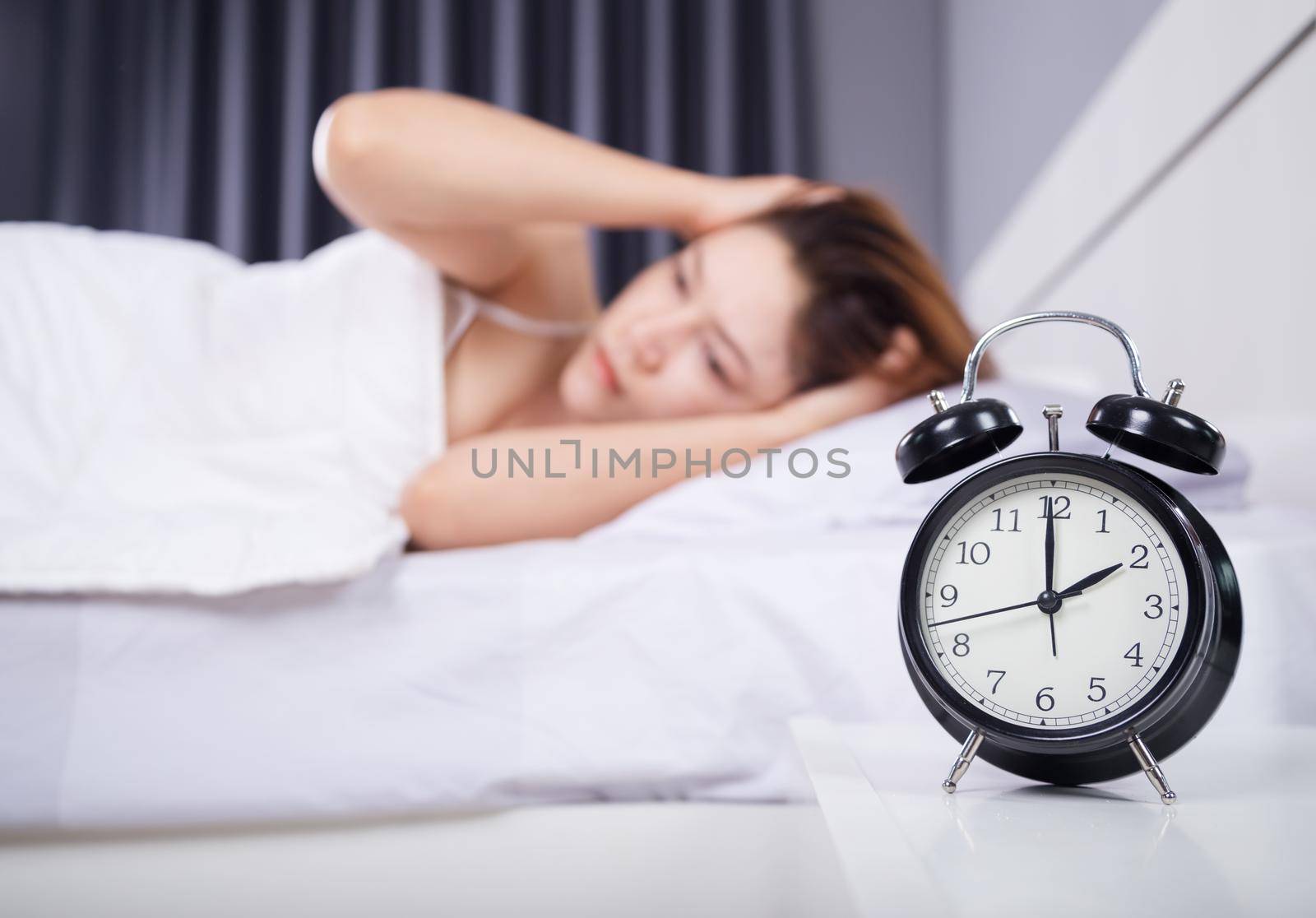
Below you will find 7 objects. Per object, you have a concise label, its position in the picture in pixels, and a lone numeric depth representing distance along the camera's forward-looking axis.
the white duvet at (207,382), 1.03
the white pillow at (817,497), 0.94
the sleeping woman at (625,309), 1.09
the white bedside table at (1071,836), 0.35
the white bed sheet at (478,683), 0.71
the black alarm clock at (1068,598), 0.48
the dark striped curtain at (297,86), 2.32
